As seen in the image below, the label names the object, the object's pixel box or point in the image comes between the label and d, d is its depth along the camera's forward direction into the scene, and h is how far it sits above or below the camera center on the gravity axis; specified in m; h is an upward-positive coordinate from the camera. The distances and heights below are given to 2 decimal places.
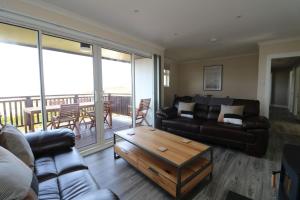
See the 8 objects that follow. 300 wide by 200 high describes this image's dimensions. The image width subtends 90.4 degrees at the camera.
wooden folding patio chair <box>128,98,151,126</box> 4.22 -0.56
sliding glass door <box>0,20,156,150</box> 2.28 +0.21
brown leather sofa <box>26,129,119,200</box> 1.15 -0.76
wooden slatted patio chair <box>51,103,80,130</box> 3.08 -0.53
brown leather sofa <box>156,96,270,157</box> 2.60 -0.70
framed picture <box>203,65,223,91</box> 5.66 +0.53
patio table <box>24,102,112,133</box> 2.81 -0.38
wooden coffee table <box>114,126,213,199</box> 1.62 -0.93
